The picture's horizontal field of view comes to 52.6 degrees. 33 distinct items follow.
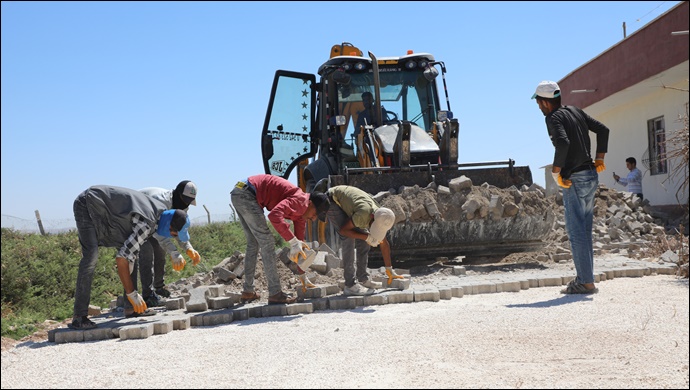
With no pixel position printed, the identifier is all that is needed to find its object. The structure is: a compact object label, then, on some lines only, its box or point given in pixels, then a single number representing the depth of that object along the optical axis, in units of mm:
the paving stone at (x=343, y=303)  7316
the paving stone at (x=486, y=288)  8070
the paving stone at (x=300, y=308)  7074
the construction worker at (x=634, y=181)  15445
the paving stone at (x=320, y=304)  7320
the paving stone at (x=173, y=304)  7621
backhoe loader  9961
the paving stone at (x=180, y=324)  6617
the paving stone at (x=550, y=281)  8352
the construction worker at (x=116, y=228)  6711
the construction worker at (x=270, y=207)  7176
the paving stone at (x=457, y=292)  7781
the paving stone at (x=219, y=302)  7398
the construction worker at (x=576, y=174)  7293
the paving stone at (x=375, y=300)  7387
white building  15047
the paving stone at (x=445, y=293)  7672
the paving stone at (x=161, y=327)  6391
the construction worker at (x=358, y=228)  7230
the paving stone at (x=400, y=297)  7480
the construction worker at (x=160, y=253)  7090
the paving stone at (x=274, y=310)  7066
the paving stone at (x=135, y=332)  6230
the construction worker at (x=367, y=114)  11016
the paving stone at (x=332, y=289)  7836
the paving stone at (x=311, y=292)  7602
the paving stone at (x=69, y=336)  6383
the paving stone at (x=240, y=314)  6957
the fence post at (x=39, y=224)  20703
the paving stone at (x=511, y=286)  8102
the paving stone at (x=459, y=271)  9227
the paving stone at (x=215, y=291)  7934
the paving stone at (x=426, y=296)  7562
